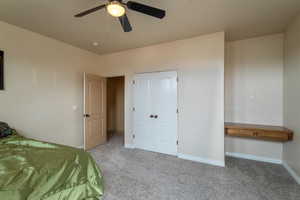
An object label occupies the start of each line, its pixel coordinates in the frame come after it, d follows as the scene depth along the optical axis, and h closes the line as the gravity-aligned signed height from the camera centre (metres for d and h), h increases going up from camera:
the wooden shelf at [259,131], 2.58 -0.62
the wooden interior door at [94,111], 3.77 -0.32
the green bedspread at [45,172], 1.21 -0.72
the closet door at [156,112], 3.52 -0.32
